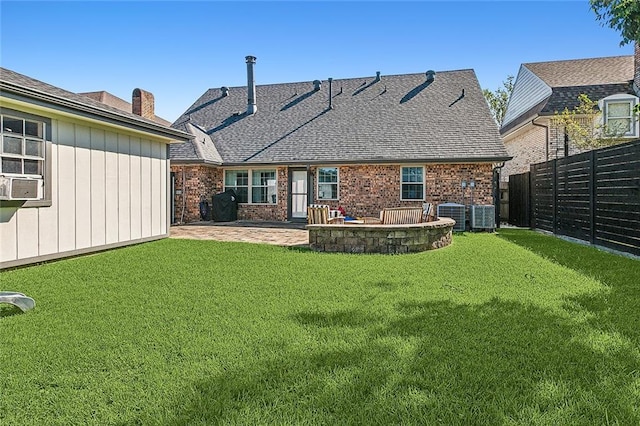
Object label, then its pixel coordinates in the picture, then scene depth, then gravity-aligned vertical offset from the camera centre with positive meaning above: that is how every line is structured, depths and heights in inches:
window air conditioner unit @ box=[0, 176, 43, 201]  250.1 +11.3
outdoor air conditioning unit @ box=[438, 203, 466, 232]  522.9 -9.0
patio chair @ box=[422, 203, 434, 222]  423.6 -9.5
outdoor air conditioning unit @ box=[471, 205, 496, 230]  512.9 -13.9
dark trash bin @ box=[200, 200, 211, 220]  637.3 -8.4
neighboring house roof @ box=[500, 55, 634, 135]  679.7 +238.7
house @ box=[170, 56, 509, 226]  573.0 +87.9
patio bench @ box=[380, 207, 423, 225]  398.0 -10.0
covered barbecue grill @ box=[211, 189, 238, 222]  636.7 -2.0
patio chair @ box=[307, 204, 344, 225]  396.8 -9.1
